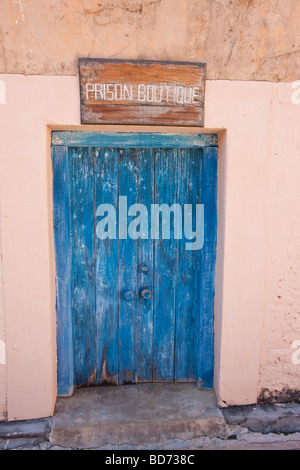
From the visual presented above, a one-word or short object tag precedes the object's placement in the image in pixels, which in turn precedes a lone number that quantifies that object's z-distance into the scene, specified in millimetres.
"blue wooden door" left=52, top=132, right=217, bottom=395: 2648
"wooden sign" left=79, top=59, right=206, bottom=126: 2348
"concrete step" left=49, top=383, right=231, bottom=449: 2510
